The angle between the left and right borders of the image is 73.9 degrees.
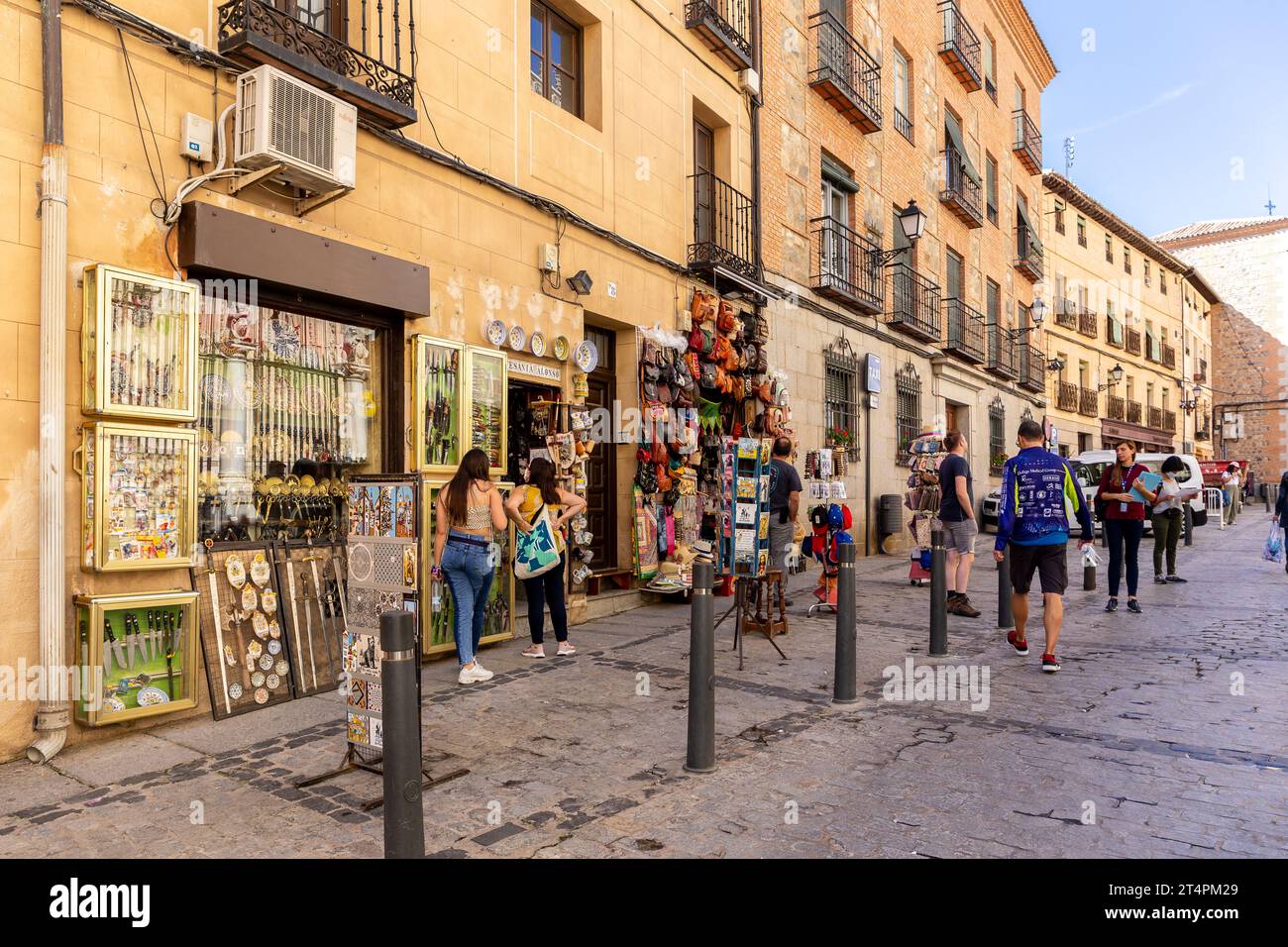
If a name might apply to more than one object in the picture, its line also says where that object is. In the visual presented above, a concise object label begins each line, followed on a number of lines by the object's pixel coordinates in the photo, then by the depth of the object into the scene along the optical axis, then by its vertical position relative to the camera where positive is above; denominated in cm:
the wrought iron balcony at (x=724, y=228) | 1120 +349
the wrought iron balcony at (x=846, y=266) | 1407 +371
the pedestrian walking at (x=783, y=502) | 826 -23
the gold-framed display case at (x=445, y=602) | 668 -102
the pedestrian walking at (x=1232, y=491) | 2641 -53
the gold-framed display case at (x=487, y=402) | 735 +69
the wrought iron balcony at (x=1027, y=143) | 2481 +993
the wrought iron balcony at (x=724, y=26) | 1080 +587
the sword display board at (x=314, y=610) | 584 -91
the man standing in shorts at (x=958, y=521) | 890 -47
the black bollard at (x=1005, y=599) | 795 -115
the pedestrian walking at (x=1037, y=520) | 641 -33
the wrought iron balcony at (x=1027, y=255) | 2472 +655
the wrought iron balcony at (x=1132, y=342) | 3397 +541
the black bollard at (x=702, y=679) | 425 -101
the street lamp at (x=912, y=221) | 1462 +441
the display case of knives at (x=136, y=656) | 466 -99
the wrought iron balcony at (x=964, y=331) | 1983 +355
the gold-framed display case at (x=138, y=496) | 474 -8
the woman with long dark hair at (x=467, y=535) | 614 -40
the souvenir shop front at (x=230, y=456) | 482 +18
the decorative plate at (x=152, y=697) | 491 -124
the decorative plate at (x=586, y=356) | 882 +129
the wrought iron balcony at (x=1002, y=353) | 2258 +338
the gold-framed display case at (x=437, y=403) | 684 +64
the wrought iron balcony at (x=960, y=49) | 1939 +1006
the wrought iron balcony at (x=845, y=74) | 1402 +706
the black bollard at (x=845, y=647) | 542 -108
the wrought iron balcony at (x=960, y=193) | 1931 +671
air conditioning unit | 532 +227
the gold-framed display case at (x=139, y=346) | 475 +79
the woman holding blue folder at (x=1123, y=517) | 912 -45
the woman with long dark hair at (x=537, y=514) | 687 -31
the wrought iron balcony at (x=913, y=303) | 1708 +366
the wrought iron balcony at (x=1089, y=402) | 2969 +260
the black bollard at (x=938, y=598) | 657 -93
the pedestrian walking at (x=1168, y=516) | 1094 -54
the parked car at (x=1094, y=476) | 1996 -1
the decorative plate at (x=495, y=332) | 762 +132
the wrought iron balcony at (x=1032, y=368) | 2514 +329
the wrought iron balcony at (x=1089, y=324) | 2970 +537
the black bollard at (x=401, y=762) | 286 -95
